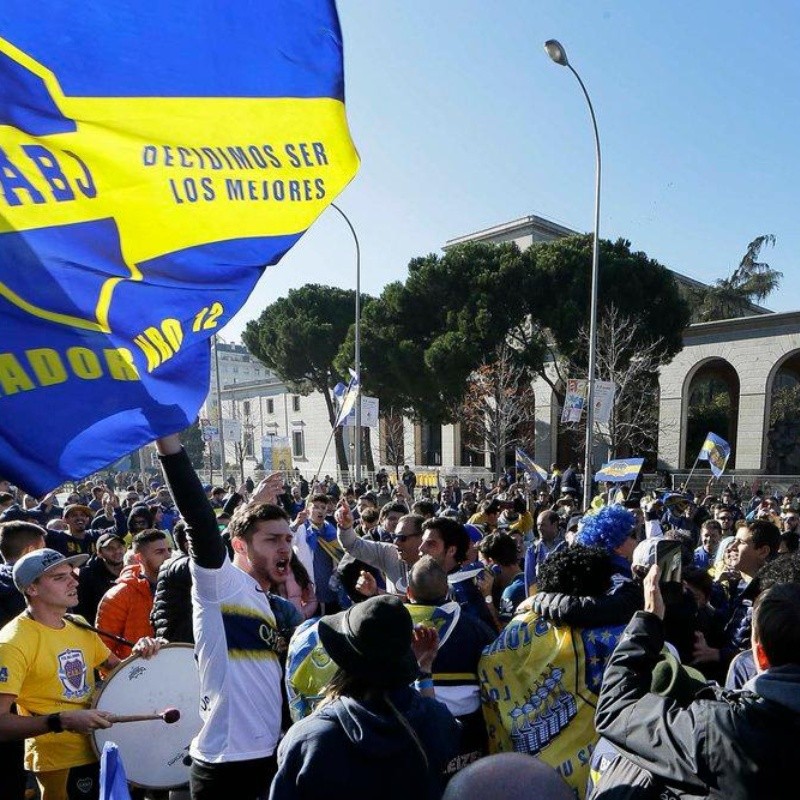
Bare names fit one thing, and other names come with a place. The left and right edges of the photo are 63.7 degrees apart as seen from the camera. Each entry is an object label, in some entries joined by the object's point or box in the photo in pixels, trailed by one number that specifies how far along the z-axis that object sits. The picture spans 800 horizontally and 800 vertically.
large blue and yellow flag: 2.00
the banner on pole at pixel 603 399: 16.55
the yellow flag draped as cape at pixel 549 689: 2.82
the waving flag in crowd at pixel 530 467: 15.09
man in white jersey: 2.45
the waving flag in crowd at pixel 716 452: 16.00
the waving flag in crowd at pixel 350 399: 16.23
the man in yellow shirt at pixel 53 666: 3.14
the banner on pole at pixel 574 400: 16.33
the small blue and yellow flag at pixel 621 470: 13.65
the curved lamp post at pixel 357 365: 20.73
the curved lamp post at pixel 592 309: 15.46
